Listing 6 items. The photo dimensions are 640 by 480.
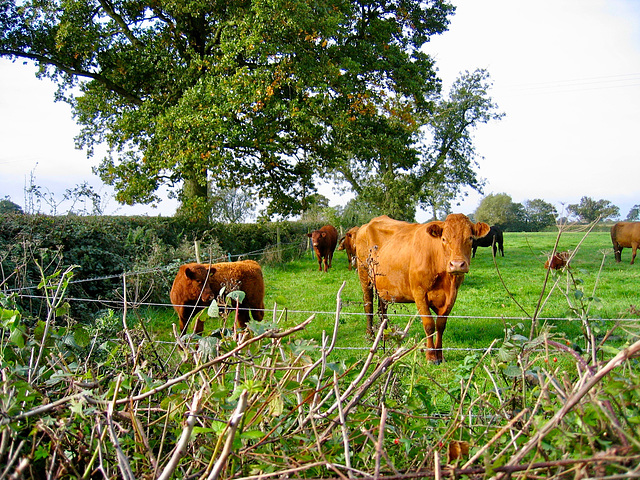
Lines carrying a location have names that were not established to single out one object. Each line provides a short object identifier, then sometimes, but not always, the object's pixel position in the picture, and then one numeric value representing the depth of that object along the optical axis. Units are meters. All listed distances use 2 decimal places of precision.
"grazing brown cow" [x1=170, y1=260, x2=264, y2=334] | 6.60
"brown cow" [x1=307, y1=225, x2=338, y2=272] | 18.04
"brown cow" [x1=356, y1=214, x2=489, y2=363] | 6.47
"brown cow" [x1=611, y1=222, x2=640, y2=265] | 19.03
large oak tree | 16.23
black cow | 24.04
